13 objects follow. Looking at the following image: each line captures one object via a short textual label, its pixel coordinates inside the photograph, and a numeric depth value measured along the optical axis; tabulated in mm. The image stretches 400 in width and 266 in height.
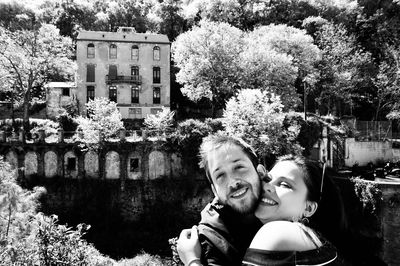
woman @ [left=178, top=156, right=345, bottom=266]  2637
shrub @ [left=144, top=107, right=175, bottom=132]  28845
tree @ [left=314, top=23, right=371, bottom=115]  36500
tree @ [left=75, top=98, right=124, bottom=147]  27406
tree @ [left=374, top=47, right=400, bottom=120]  35781
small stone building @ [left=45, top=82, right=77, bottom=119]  36594
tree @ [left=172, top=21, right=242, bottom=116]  31609
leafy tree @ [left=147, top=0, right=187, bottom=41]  47250
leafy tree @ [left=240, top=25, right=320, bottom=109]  30828
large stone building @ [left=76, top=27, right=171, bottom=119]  37938
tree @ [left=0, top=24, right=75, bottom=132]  30875
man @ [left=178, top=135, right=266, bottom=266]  2656
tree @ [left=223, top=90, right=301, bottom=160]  23312
